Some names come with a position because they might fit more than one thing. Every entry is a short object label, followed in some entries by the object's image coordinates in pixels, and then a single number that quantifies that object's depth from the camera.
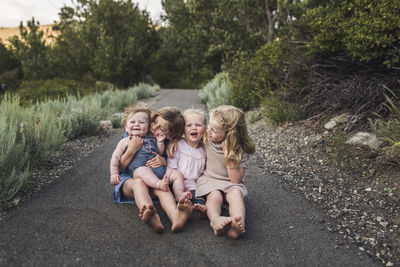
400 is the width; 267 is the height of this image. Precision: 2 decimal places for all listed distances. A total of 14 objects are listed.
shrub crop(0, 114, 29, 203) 2.89
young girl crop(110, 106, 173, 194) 2.98
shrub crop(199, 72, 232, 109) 9.16
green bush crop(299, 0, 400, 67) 4.37
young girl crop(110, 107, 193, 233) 2.46
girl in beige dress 2.74
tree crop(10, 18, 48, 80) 20.94
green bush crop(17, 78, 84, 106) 14.55
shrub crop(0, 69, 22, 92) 20.61
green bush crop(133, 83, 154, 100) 13.83
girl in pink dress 3.08
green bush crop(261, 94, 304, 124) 5.68
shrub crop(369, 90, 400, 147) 3.54
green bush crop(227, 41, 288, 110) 6.73
